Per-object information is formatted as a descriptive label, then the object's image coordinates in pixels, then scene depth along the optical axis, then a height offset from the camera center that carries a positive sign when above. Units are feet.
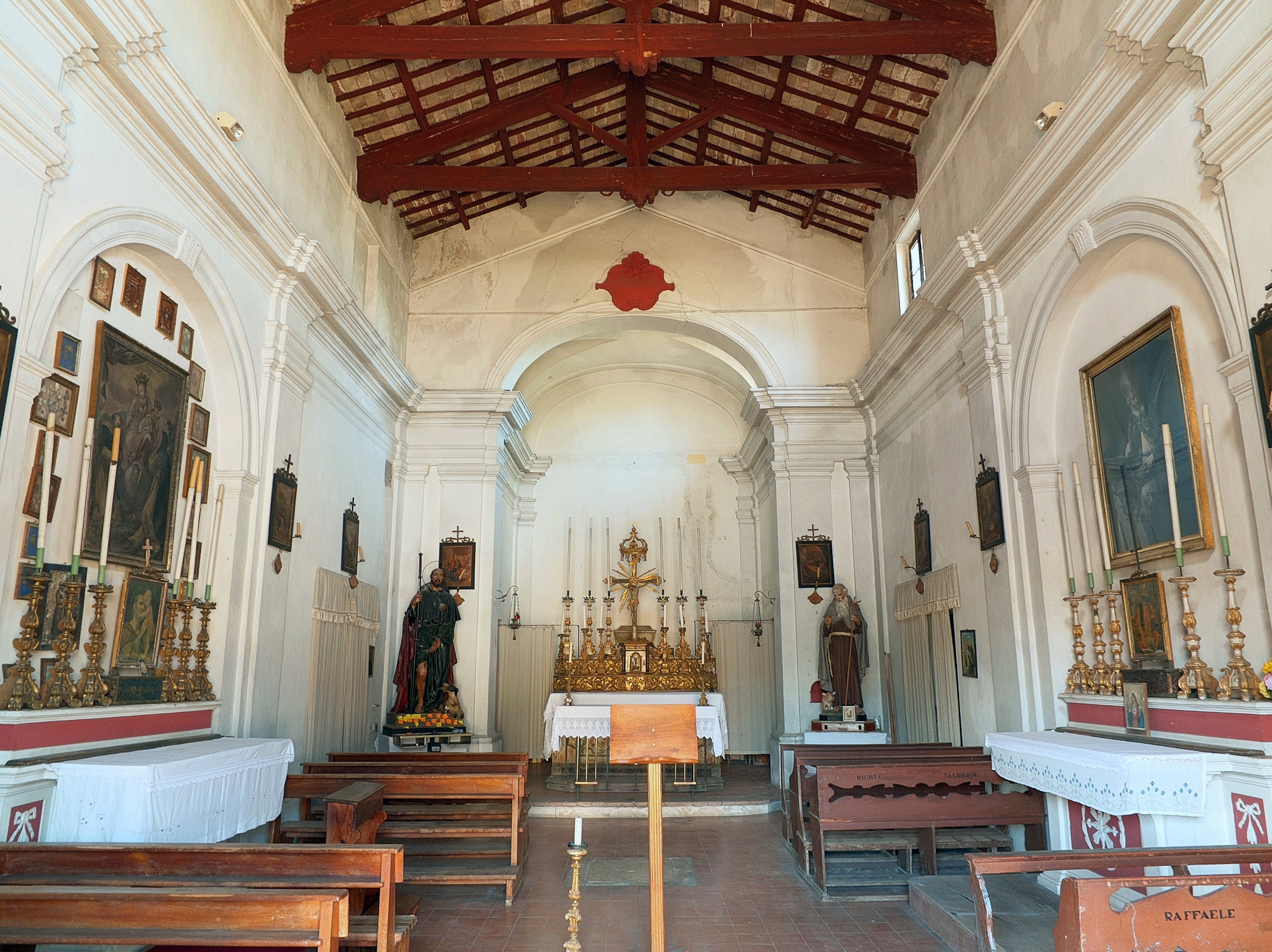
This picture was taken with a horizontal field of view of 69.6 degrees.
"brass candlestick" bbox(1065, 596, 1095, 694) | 21.79 -0.07
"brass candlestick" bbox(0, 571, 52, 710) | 15.21 +0.00
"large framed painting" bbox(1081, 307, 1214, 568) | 17.93 +4.86
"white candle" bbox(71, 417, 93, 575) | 16.94 +3.09
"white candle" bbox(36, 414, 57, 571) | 15.46 +2.87
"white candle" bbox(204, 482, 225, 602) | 21.80 +3.44
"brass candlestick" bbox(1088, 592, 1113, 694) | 20.98 +0.20
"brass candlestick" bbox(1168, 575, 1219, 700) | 16.69 -0.04
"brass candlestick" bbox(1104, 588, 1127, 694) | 20.43 +0.46
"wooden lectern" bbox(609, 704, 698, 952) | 12.89 -0.99
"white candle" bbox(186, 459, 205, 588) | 21.44 +3.40
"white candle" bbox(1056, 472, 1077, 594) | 23.40 +3.65
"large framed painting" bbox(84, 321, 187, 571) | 18.45 +4.98
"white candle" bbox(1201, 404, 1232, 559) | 16.14 +3.42
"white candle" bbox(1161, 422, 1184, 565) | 16.78 +3.28
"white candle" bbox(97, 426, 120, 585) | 17.06 +3.17
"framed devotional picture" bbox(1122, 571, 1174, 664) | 19.10 +1.04
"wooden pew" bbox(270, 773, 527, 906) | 21.13 -3.63
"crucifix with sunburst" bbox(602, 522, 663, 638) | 48.42 +4.93
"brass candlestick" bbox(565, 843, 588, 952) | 12.42 -3.38
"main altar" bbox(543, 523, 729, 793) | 33.86 -0.48
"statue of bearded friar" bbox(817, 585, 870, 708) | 37.17 +0.80
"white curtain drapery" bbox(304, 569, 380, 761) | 29.96 +0.25
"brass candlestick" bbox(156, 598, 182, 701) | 20.48 +0.49
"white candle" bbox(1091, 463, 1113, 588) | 21.40 +2.89
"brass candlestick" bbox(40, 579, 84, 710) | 16.12 -0.01
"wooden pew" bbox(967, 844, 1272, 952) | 10.13 -2.76
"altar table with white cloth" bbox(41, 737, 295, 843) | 15.25 -2.11
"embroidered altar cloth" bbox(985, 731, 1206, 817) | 15.71 -1.92
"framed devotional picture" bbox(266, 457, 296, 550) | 25.98 +4.66
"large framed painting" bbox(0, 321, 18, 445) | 14.61 +5.06
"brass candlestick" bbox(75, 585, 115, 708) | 17.04 +0.25
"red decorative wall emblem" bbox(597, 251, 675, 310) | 42.29 +17.50
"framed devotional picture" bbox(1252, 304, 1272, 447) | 14.76 +4.94
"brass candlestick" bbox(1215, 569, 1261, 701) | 15.53 -0.02
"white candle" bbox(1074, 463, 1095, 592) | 21.12 +3.19
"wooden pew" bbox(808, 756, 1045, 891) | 21.47 -3.18
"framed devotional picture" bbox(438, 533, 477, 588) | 39.60 +4.71
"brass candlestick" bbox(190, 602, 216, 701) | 21.62 +0.06
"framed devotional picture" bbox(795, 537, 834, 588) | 39.68 +4.56
